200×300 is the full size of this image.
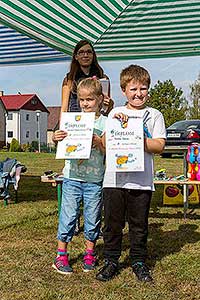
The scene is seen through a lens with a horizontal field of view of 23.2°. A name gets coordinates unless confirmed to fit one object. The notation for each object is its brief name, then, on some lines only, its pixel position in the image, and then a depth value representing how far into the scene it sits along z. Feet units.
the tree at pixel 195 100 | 111.53
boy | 11.78
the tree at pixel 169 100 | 105.19
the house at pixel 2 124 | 185.37
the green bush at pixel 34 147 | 162.85
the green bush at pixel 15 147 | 144.15
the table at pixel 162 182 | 17.18
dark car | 52.90
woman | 14.69
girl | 12.37
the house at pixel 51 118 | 246.15
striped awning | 17.76
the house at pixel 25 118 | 221.66
